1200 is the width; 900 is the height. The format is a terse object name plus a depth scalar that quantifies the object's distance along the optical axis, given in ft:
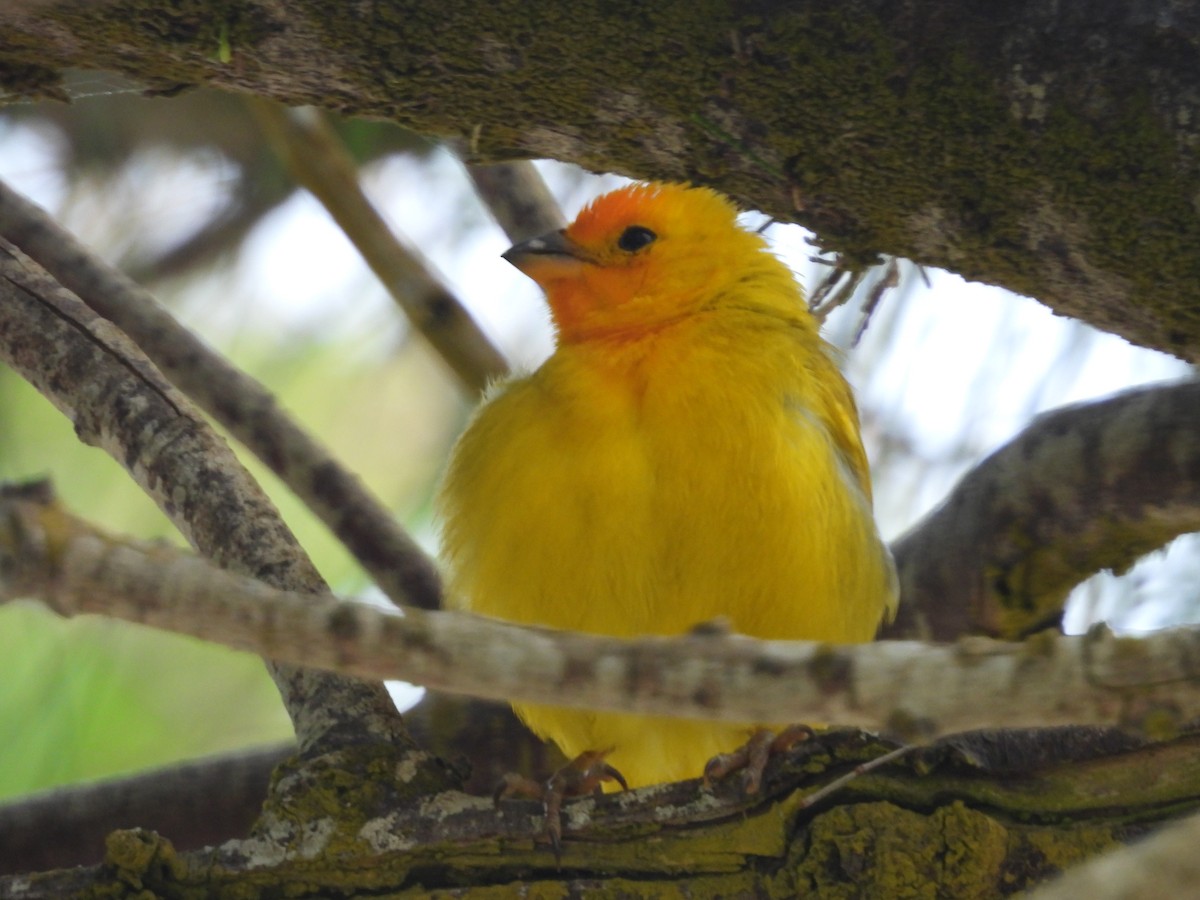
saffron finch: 21.93
